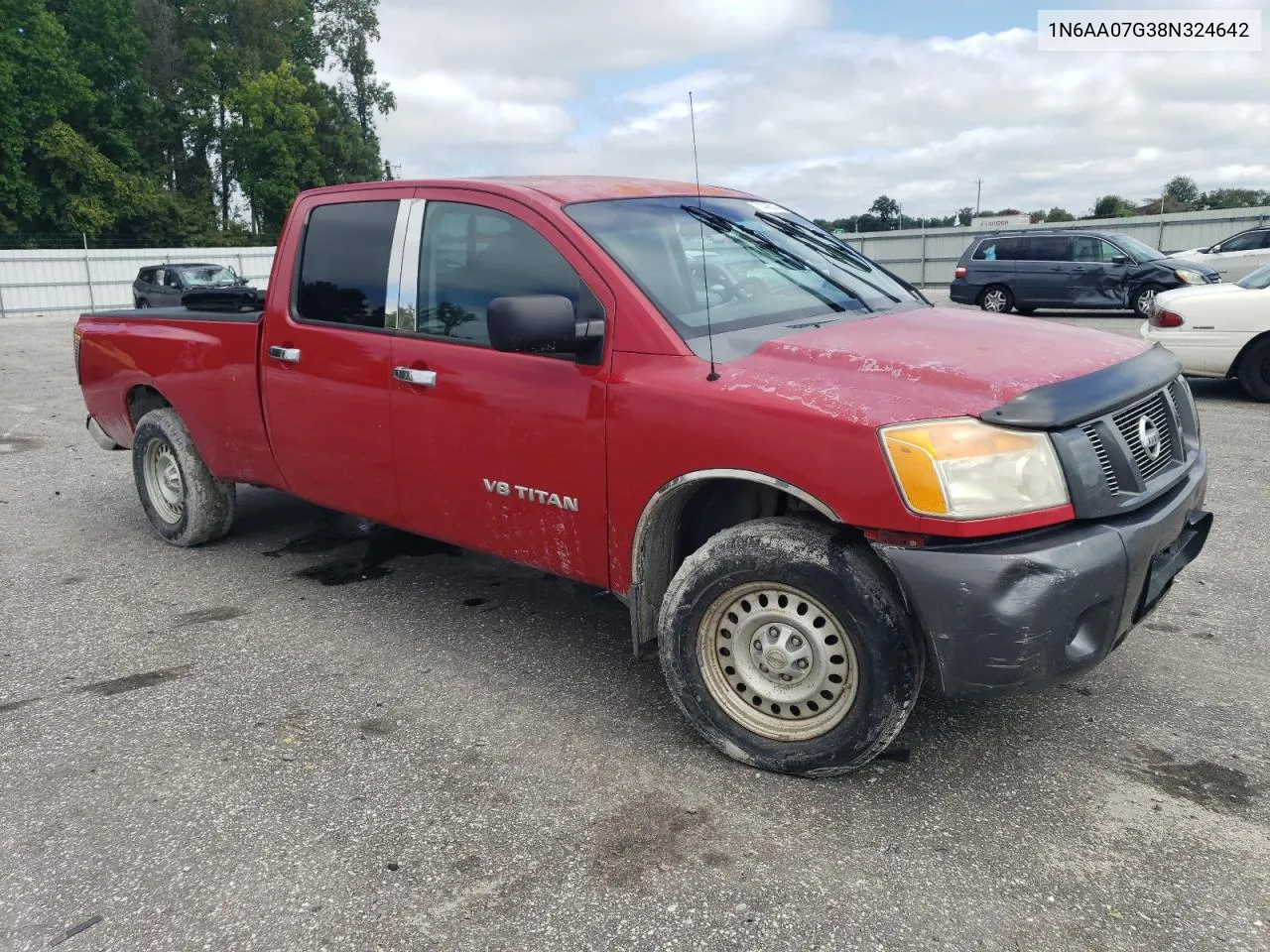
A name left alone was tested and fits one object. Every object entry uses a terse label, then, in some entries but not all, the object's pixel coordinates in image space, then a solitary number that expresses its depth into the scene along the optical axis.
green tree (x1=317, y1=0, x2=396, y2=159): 61.50
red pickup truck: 2.62
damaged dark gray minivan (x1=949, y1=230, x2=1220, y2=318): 17.58
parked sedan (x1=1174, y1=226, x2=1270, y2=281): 18.81
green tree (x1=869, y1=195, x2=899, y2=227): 41.28
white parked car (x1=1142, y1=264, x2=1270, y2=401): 8.88
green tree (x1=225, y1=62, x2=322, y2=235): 52.59
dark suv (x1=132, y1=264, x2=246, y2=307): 23.50
